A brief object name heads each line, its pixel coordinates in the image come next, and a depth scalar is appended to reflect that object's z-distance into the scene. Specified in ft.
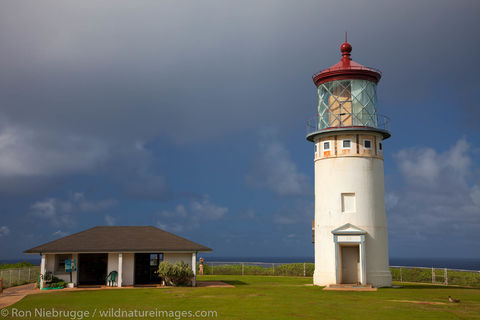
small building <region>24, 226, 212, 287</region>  90.12
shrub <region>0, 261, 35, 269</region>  111.80
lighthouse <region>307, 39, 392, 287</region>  92.73
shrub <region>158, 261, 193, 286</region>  90.33
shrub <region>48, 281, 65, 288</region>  89.14
